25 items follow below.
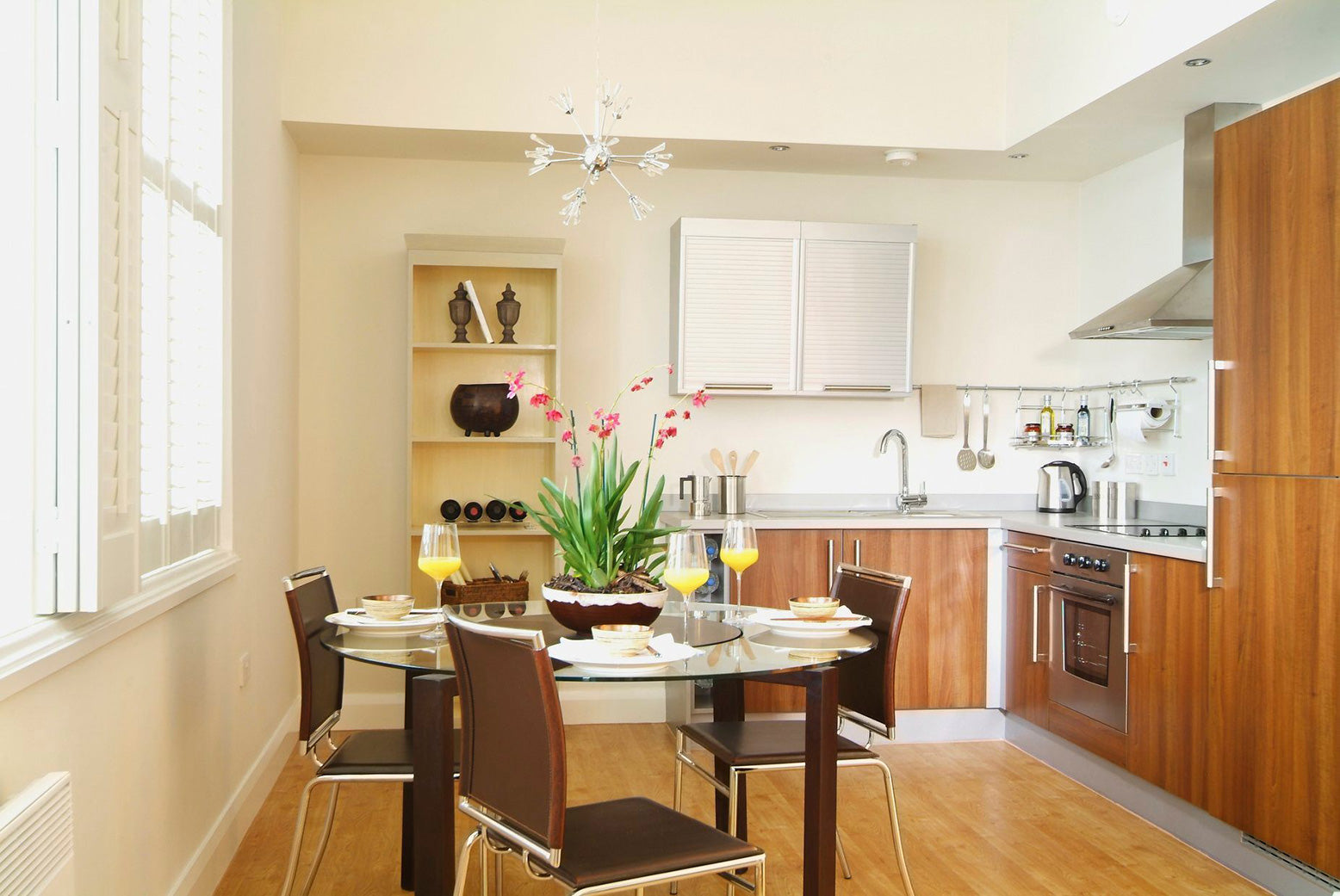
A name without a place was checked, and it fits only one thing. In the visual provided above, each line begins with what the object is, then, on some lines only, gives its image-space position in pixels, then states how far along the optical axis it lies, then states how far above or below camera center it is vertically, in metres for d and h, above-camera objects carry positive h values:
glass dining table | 2.32 -0.54
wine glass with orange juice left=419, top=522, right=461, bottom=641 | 2.65 -0.23
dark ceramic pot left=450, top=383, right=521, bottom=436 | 4.82 +0.20
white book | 4.79 +0.62
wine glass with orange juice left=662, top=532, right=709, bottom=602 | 2.51 -0.24
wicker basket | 4.53 -0.56
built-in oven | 3.93 -0.63
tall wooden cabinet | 3.00 -0.07
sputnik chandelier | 2.90 +0.77
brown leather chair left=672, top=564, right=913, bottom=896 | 2.77 -0.72
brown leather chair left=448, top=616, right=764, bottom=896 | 1.99 -0.66
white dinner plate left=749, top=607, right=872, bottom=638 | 2.64 -0.40
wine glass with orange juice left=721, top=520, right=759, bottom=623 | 2.67 -0.22
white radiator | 1.54 -0.57
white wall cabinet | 4.93 +0.66
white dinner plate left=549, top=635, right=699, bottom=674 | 2.17 -0.40
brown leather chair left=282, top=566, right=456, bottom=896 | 2.66 -0.68
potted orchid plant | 2.51 -0.24
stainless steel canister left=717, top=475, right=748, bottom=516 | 5.02 -0.18
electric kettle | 5.12 -0.14
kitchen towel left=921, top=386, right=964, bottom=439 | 5.36 +0.21
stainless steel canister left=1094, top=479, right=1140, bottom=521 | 4.80 -0.18
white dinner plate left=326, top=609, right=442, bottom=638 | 2.63 -0.40
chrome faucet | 5.28 -0.18
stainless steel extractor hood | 4.05 +0.67
